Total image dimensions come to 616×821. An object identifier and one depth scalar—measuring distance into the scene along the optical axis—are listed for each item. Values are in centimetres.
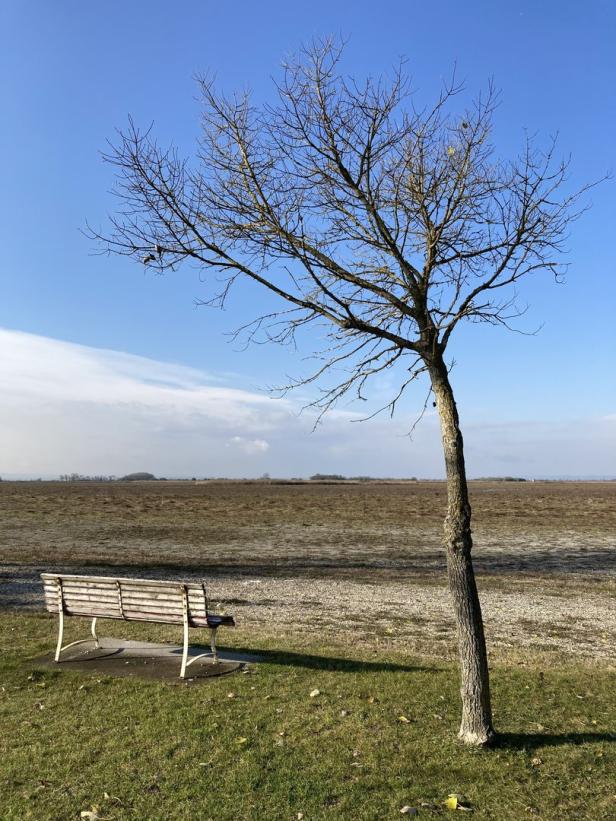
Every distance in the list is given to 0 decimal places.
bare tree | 537
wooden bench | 718
